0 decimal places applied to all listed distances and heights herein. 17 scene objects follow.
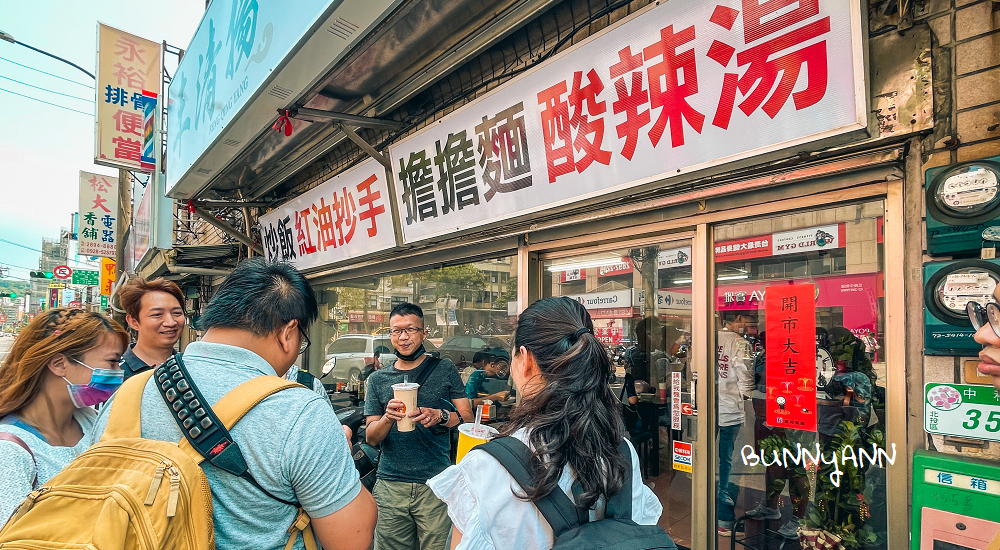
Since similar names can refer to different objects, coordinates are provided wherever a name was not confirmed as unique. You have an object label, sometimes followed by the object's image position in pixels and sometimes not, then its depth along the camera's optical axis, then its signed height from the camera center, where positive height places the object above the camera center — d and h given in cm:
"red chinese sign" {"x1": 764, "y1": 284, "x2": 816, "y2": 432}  242 -38
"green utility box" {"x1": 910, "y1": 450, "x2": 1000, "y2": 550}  176 -82
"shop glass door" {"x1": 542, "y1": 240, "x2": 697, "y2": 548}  294 -42
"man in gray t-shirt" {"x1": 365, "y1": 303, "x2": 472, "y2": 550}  313 -103
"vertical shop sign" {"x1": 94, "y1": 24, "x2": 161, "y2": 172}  947 +369
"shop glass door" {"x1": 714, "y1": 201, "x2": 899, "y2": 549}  224 -49
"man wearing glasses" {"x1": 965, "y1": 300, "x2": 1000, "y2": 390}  141 -17
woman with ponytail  121 -42
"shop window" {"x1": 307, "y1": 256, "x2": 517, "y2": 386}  453 -39
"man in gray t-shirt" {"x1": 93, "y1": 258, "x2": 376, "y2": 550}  135 -42
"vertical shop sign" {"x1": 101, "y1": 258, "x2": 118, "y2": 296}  1639 +19
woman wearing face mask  173 -42
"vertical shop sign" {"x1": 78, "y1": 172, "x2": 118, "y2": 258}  1567 +207
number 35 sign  178 -49
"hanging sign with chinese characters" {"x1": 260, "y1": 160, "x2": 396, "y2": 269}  491 +68
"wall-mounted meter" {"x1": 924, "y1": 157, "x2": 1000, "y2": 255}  175 +27
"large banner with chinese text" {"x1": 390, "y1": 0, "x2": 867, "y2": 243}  199 +89
